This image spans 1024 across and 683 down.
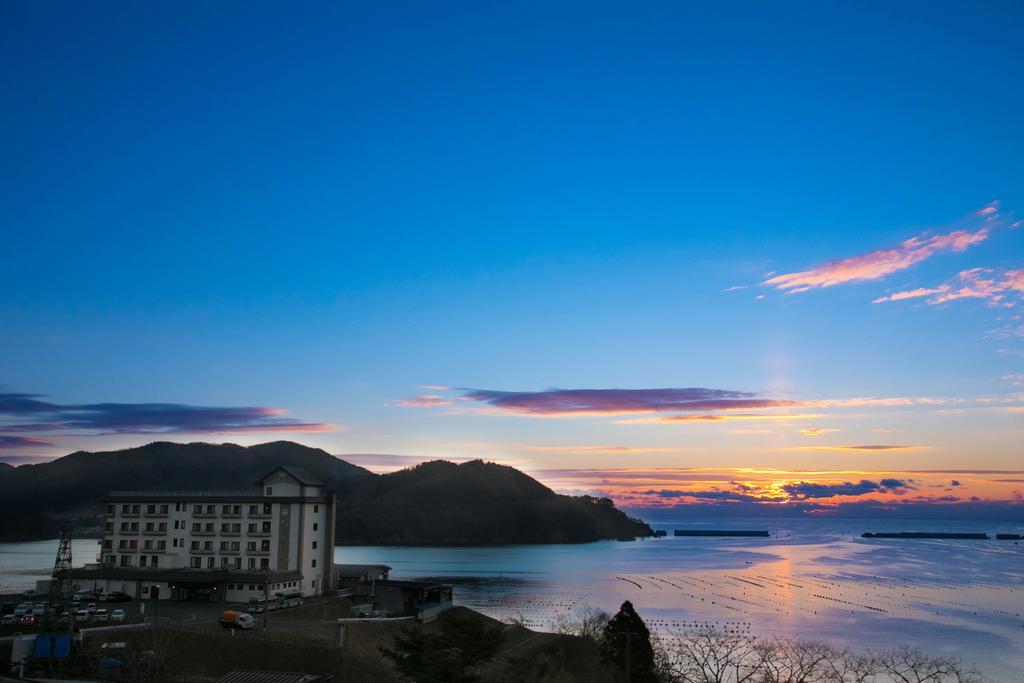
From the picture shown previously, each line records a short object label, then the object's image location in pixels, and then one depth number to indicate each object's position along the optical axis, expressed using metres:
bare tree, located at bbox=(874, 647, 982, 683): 59.18
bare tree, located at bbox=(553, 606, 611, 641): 67.31
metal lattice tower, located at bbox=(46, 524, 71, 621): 47.64
